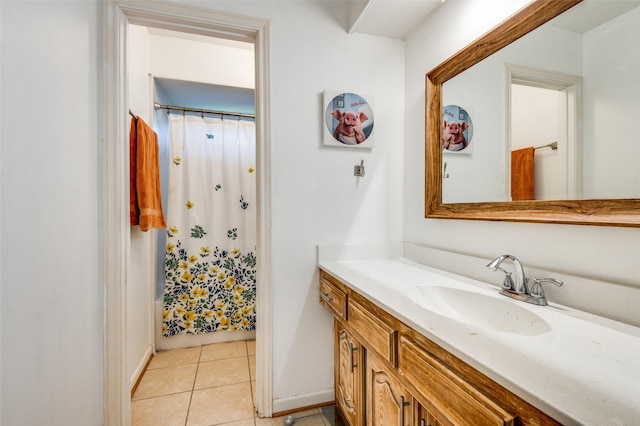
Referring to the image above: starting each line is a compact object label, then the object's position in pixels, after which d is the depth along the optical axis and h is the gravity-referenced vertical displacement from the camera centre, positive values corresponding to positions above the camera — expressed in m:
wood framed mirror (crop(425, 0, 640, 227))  0.77 +0.12
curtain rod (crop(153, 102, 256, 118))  2.13 +0.82
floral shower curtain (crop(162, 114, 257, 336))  2.22 -0.14
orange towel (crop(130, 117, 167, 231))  1.68 +0.20
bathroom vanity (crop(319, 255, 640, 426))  0.44 -0.30
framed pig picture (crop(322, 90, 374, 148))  1.54 +0.51
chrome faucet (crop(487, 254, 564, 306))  0.87 -0.25
